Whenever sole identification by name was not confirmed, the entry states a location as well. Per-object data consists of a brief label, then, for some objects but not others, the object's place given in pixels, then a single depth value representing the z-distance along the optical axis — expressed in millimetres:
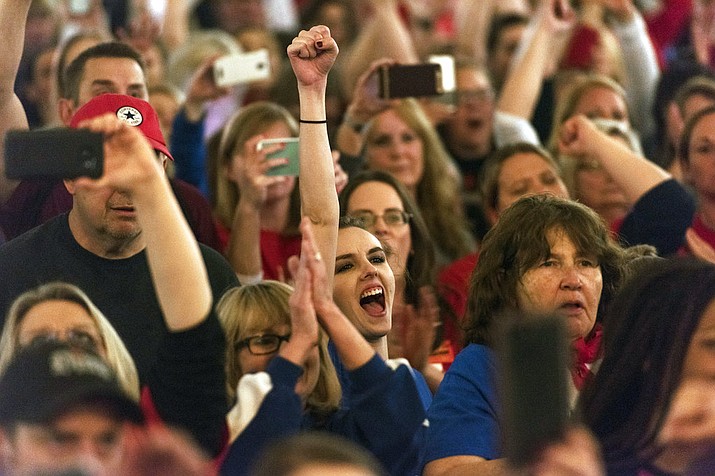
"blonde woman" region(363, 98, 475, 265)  10180
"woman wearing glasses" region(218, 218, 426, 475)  5586
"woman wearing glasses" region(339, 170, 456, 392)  7836
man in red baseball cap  5316
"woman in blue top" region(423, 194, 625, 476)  6312
